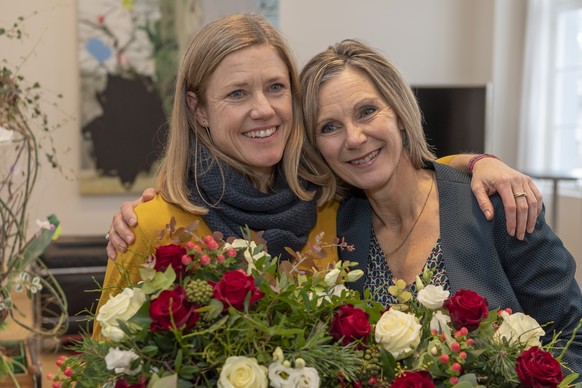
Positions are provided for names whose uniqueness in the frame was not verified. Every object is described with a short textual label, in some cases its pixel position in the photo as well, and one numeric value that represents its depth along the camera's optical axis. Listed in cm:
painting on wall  562
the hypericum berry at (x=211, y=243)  121
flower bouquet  108
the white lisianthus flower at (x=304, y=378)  106
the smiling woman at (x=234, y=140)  182
